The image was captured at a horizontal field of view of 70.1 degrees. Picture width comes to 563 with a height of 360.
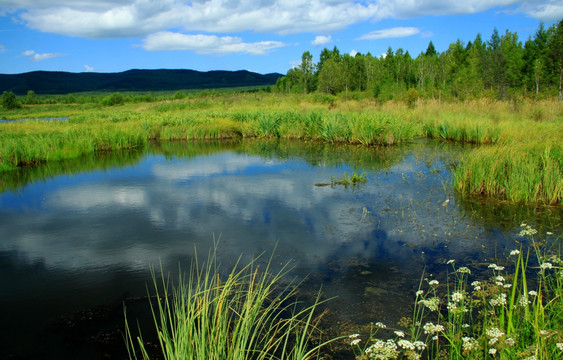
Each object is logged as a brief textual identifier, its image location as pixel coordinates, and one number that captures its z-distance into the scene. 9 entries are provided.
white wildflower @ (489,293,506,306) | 2.46
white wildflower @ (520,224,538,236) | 3.27
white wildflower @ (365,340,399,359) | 2.10
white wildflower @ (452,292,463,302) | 2.53
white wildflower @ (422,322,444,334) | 2.26
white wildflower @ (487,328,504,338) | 2.06
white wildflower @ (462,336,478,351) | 2.15
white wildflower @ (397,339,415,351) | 2.11
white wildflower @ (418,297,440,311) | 2.55
